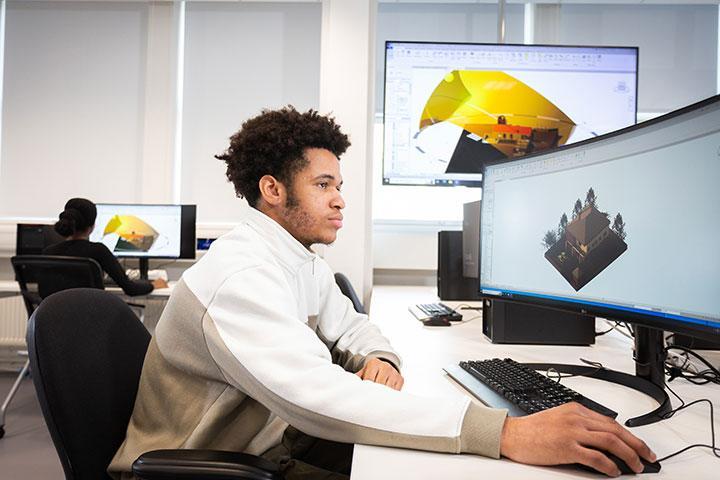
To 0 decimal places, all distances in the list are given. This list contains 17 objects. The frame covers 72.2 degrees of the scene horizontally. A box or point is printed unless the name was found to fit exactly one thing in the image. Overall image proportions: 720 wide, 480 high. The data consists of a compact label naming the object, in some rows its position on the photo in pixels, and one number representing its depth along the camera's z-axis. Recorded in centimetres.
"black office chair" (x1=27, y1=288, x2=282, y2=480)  77
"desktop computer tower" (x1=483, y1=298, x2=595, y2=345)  142
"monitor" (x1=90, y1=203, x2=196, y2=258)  332
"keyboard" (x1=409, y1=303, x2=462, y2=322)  179
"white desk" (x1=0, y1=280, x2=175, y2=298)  290
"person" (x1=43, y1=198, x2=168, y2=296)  273
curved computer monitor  78
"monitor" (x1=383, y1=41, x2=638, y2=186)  266
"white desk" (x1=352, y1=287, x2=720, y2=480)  62
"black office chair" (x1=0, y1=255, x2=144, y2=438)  236
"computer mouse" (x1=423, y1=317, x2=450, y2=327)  172
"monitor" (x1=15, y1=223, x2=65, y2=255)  323
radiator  360
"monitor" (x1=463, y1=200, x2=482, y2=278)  207
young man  67
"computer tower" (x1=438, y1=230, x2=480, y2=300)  239
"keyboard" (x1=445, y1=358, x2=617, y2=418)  80
